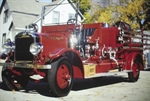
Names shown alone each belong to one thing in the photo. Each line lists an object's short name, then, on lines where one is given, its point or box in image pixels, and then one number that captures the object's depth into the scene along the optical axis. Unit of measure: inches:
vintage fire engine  224.8
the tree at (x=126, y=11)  1087.0
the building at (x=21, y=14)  981.2
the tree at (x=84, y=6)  1350.9
